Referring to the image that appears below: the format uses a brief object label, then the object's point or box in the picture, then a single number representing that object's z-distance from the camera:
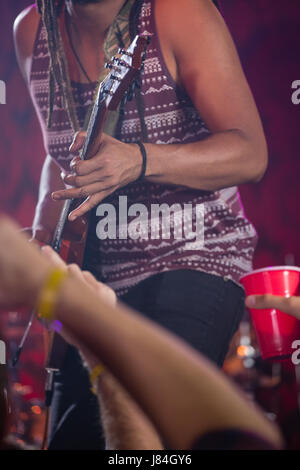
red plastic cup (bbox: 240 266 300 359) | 1.58
